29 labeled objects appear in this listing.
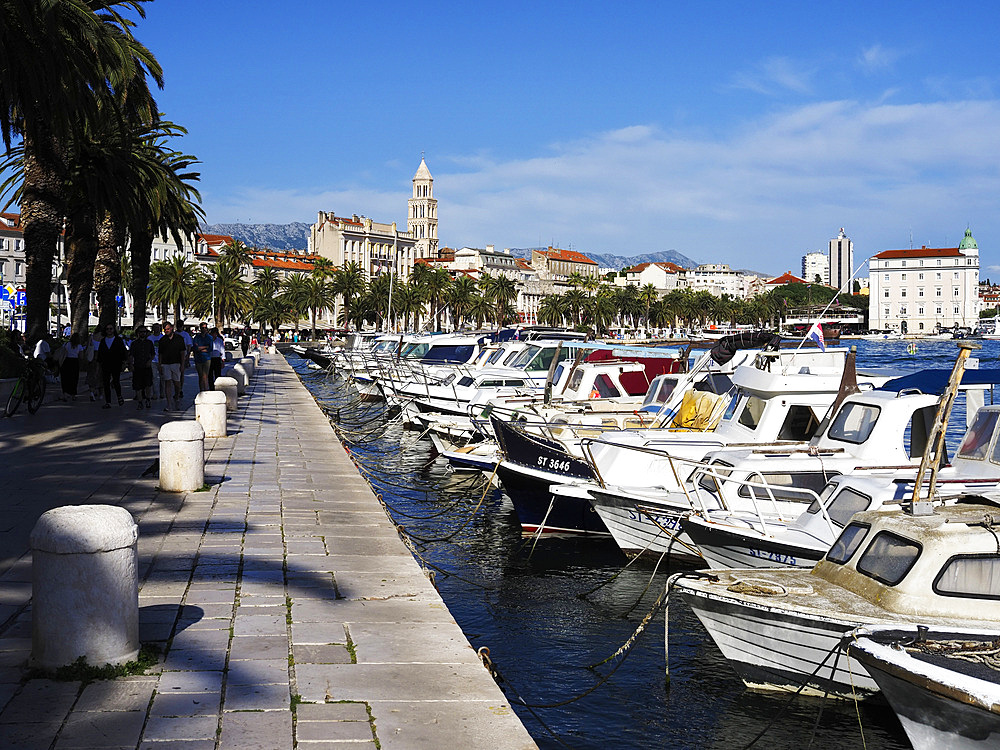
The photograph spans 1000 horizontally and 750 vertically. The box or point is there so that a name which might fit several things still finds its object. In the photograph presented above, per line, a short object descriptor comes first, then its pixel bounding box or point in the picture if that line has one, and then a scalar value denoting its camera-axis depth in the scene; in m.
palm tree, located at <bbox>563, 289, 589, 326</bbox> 165.12
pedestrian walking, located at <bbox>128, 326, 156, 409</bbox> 24.69
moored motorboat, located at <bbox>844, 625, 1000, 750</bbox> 6.46
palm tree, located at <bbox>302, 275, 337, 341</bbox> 139.88
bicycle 22.84
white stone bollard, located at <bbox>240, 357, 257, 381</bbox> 44.37
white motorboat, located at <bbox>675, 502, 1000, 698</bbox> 8.24
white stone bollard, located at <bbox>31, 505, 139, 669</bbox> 6.25
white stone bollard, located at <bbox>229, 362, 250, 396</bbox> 34.66
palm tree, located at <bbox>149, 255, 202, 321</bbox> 112.25
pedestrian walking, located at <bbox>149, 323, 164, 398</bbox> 27.88
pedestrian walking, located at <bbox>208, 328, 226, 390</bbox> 34.28
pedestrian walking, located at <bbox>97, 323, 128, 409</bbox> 25.19
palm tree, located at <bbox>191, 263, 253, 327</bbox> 111.56
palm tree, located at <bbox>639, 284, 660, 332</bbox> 188.77
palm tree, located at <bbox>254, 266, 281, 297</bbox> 143.88
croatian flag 22.94
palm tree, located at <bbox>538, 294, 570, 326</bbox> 164.50
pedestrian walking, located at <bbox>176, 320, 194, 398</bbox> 28.76
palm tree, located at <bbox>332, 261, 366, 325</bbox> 142.12
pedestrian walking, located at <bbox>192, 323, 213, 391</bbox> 29.95
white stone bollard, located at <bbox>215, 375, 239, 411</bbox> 27.17
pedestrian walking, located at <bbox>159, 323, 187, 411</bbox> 24.25
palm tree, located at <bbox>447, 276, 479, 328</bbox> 144.88
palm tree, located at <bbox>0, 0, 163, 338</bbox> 22.80
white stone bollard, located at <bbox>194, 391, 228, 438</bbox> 21.17
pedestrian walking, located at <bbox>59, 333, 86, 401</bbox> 26.77
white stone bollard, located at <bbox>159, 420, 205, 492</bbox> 13.67
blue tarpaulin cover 15.60
